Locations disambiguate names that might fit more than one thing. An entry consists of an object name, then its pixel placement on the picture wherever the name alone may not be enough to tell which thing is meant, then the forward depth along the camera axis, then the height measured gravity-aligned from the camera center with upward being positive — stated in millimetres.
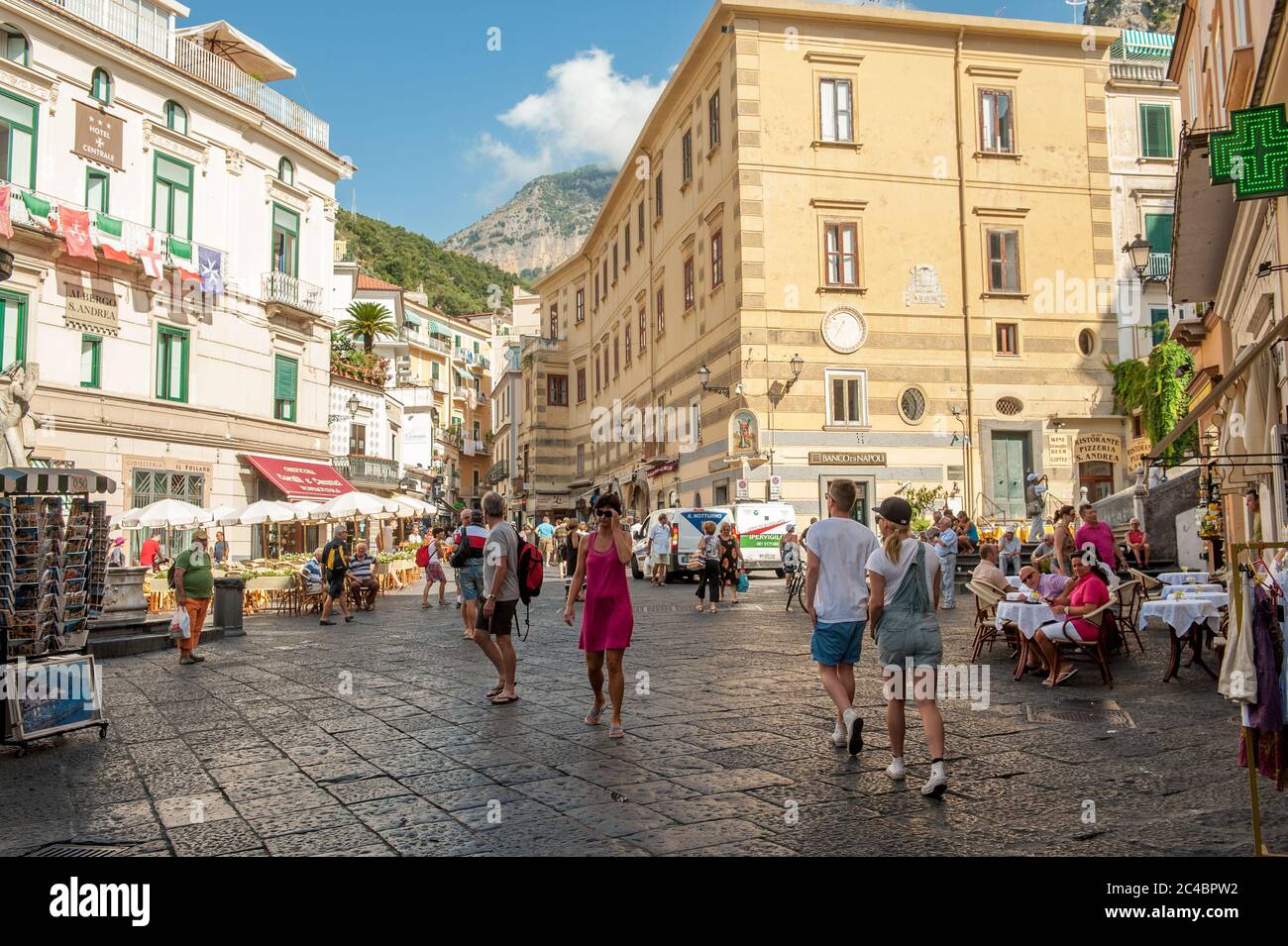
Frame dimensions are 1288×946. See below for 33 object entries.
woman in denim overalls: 5895 -471
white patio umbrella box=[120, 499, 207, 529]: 21500 +500
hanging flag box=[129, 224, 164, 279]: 24547 +6966
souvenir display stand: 7402 -490
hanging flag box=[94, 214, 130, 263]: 23500 +6976
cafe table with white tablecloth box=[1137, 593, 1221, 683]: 9383 -728
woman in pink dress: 7406 -454
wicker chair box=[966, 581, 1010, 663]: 11217 -938
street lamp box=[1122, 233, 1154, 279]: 22812 +6264
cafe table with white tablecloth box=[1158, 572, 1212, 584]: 12961 -539
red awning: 27875 +1739
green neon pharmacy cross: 9680 +3603
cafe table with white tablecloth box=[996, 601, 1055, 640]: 9688 -752
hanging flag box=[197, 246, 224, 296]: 26422 +6961
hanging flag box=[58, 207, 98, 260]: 22625 +6811
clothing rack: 4402 -393
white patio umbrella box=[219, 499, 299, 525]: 23469 +587
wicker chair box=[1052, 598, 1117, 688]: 9352 -1045
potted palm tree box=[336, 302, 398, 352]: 53719 +11320
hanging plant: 27609 +4013
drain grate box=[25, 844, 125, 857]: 4781 -1445
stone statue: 12281 +1525
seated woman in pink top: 9500 -784
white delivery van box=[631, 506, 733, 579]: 26141 +231
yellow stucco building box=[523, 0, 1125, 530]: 28562 +8012
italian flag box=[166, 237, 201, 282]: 25534 +7061
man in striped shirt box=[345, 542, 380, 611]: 21078 -837
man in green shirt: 12430 -555
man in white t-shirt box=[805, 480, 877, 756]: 6749 -384
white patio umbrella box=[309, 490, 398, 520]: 24422 +771
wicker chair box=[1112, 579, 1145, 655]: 10625 -750
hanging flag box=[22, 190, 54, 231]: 22062 +7096
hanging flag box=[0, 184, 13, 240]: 21109 +6625
